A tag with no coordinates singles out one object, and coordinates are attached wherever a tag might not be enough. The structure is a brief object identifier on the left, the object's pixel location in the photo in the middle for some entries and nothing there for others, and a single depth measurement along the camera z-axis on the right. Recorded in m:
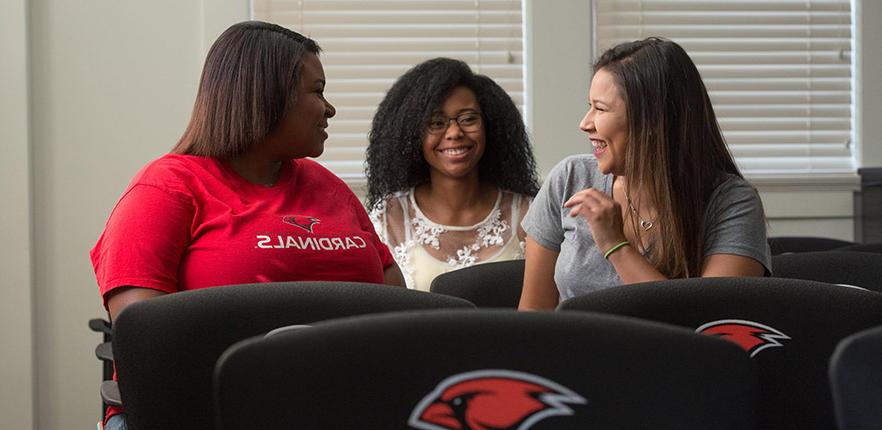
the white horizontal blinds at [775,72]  4.62
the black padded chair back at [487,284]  2.66
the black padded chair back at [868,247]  3.06
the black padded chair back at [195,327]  1.43
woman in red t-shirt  2.04
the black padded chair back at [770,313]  1.43
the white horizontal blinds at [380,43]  4.41
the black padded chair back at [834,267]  2.45
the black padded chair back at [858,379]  0.98
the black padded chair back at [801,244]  3.39
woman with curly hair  3.54
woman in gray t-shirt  2.35
